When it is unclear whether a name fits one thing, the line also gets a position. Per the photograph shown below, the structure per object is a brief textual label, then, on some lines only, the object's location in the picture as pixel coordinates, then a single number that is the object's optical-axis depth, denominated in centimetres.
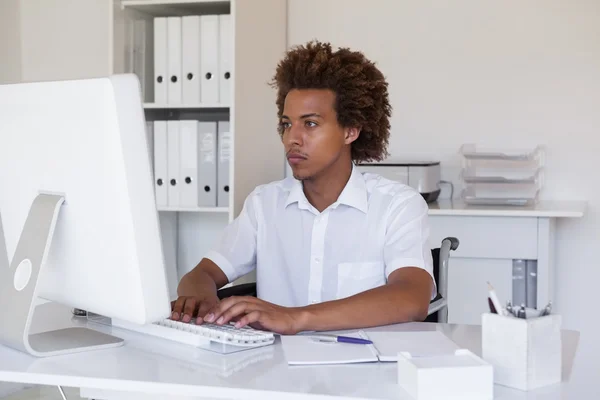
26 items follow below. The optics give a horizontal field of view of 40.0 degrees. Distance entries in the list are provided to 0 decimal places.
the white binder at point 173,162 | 325
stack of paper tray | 313
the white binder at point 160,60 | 324
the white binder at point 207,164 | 322
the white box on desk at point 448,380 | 118
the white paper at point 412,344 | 142
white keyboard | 146
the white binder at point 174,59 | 322
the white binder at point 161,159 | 326
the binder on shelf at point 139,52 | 327
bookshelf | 314
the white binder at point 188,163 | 323
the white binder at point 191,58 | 319
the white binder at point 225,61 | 314
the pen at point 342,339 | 150
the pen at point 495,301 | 130
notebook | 139
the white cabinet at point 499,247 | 293
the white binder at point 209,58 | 316
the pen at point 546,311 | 130
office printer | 312
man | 212
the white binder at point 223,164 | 320
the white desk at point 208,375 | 123
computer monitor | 126
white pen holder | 124
